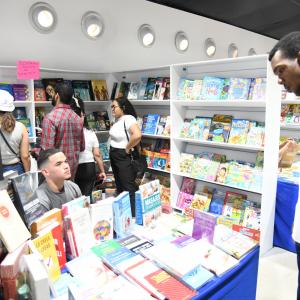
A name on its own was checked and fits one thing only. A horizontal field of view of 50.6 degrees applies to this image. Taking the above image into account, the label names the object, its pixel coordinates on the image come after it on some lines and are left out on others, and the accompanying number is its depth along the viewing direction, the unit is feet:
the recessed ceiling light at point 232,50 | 24.03
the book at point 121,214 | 6.53
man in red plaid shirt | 10.91
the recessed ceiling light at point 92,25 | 16.06
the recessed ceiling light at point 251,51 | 25.89
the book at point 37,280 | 3.71
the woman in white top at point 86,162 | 12.32
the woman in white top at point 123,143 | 12.76
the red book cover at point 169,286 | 4.70
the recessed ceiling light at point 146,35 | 18.47
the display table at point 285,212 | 10.90
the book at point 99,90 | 15.93
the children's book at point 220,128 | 12.03
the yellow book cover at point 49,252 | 4.96
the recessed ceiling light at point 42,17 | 14.38
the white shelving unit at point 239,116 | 10.52
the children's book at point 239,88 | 11.21
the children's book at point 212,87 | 11.93
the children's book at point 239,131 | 11.43
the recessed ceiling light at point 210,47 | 22.19
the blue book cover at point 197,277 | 4.97
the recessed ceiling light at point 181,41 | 20.34
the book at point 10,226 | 4.70
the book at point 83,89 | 15.28
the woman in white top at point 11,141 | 10.64
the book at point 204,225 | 6.07
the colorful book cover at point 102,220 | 6.14
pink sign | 12.59
